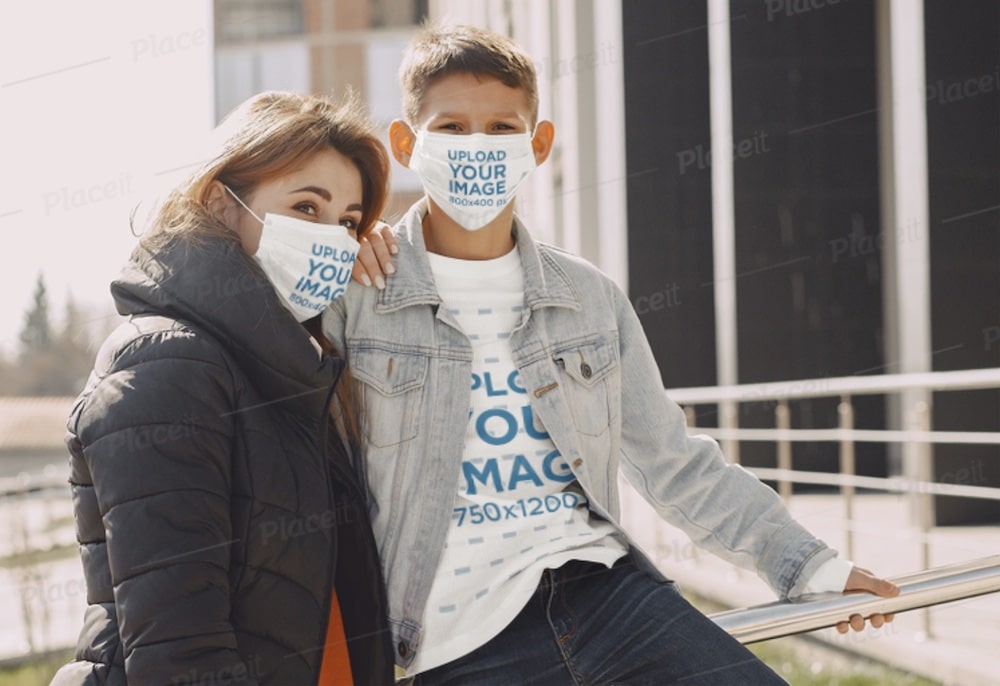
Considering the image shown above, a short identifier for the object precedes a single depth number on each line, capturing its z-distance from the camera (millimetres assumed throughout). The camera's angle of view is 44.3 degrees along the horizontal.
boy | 2055
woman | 1629
